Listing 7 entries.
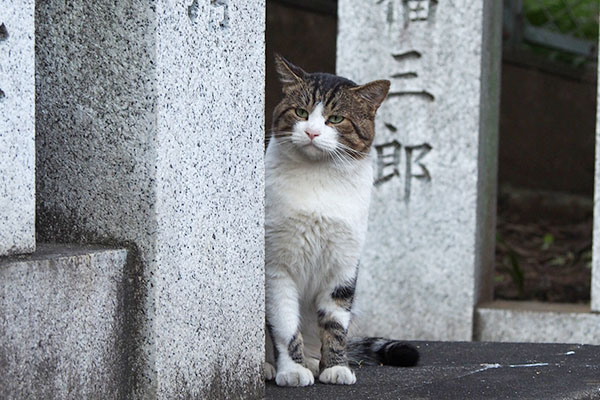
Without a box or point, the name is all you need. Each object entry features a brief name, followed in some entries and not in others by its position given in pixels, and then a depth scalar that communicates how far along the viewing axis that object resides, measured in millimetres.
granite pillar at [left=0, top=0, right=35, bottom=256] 3814
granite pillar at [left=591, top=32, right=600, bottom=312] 9359
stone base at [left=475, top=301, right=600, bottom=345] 9633
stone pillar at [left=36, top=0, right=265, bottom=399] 4203
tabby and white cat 5746
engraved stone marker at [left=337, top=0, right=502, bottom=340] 9680
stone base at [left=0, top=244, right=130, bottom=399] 3660
